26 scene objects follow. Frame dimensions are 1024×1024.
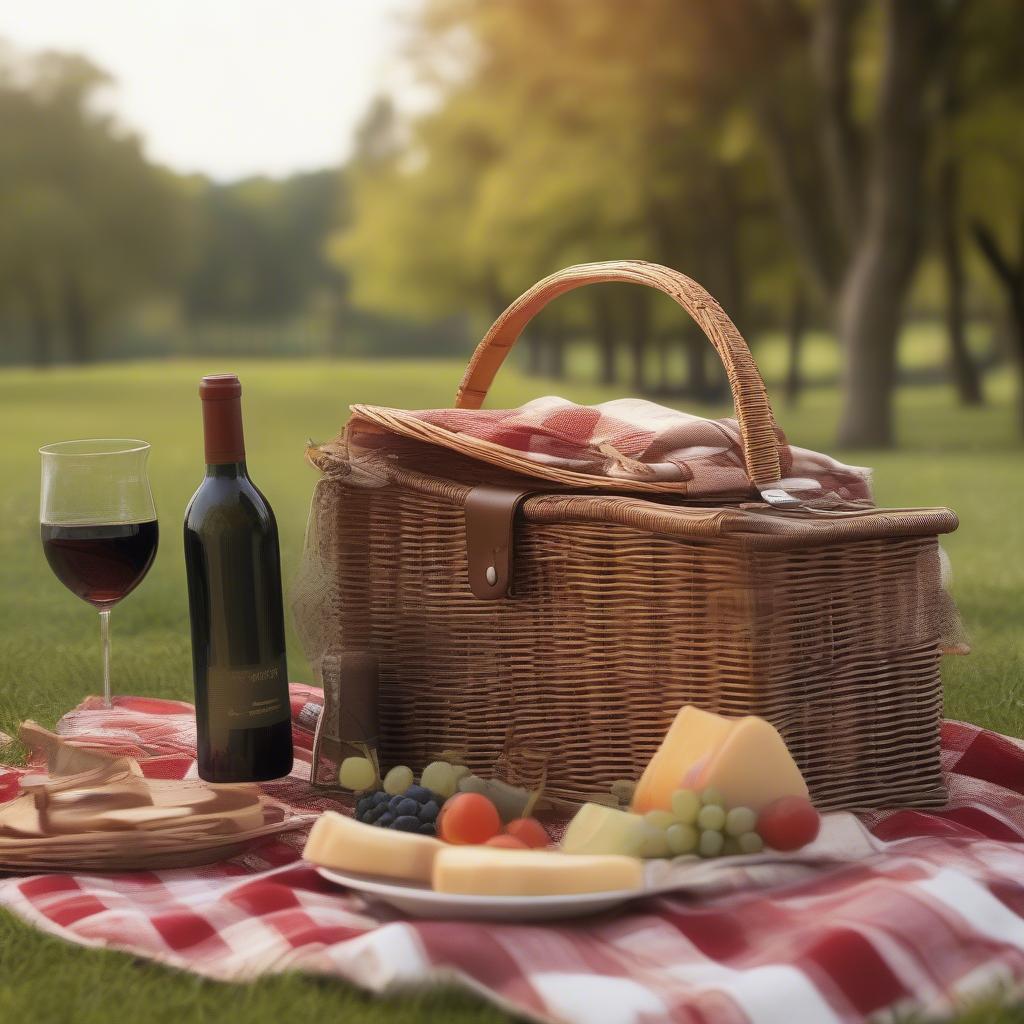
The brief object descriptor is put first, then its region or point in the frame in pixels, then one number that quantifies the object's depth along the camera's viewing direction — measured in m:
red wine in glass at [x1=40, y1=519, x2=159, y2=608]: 2.48
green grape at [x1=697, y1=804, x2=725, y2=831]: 2.02
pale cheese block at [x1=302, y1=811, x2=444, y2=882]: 1.95
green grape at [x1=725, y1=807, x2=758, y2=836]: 2.02
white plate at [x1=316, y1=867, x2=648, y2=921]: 1.85
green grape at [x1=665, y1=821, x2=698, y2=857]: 2.04
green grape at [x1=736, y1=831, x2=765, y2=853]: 2.03
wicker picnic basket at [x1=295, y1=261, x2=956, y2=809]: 2.30
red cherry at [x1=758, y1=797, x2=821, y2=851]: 2.02
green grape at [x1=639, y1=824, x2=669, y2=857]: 2.05
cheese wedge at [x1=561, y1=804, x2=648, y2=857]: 2.05
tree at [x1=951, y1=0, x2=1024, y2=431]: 13.77
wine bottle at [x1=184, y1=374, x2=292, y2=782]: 2.48
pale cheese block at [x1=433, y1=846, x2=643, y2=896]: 1.86
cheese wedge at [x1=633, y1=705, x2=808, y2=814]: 2.05
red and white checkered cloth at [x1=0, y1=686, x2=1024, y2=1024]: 1.67
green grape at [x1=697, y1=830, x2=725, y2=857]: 2.02
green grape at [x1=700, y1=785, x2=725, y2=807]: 2.03
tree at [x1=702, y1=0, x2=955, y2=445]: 11.69
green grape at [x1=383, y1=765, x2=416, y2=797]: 2.38
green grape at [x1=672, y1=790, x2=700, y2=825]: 2.04
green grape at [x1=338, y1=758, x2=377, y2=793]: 2.49
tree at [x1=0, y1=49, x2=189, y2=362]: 31.08
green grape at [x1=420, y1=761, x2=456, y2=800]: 2.34
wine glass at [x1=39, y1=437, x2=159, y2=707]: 2.48
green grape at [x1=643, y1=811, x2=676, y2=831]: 2.07
